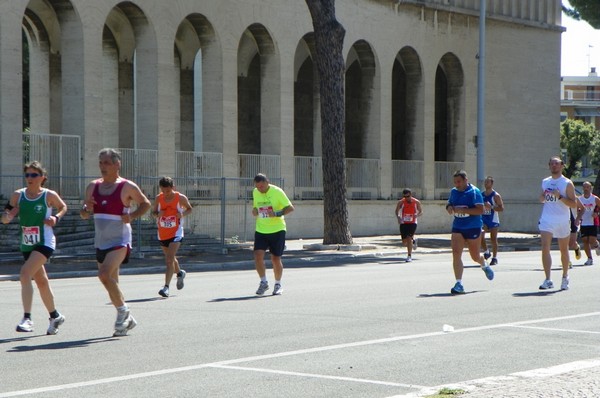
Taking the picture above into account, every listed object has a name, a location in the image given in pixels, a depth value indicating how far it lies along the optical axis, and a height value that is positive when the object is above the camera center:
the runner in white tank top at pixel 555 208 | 15.85 -0.61
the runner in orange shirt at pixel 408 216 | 26.17 -1.19
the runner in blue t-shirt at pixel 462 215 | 15.77 -0.70
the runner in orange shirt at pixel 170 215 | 16.33 -0.73
